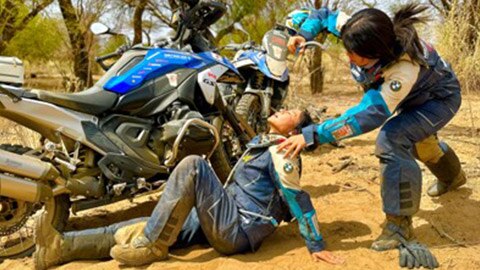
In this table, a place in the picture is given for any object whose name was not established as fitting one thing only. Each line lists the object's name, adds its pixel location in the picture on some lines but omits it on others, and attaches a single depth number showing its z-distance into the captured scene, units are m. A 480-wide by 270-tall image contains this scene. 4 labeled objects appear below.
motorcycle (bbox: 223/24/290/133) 4.89
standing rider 2.91
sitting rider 3.05
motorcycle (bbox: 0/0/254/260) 3.19
